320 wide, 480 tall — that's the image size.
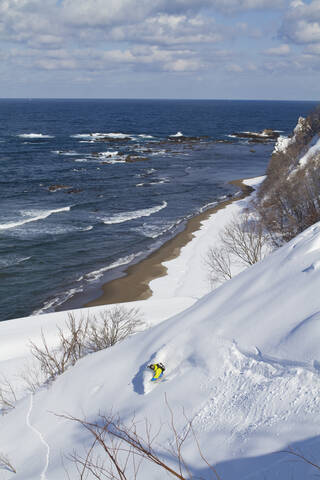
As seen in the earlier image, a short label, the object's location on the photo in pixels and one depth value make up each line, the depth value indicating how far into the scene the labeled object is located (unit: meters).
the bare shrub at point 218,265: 27.28
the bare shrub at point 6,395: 12.89
